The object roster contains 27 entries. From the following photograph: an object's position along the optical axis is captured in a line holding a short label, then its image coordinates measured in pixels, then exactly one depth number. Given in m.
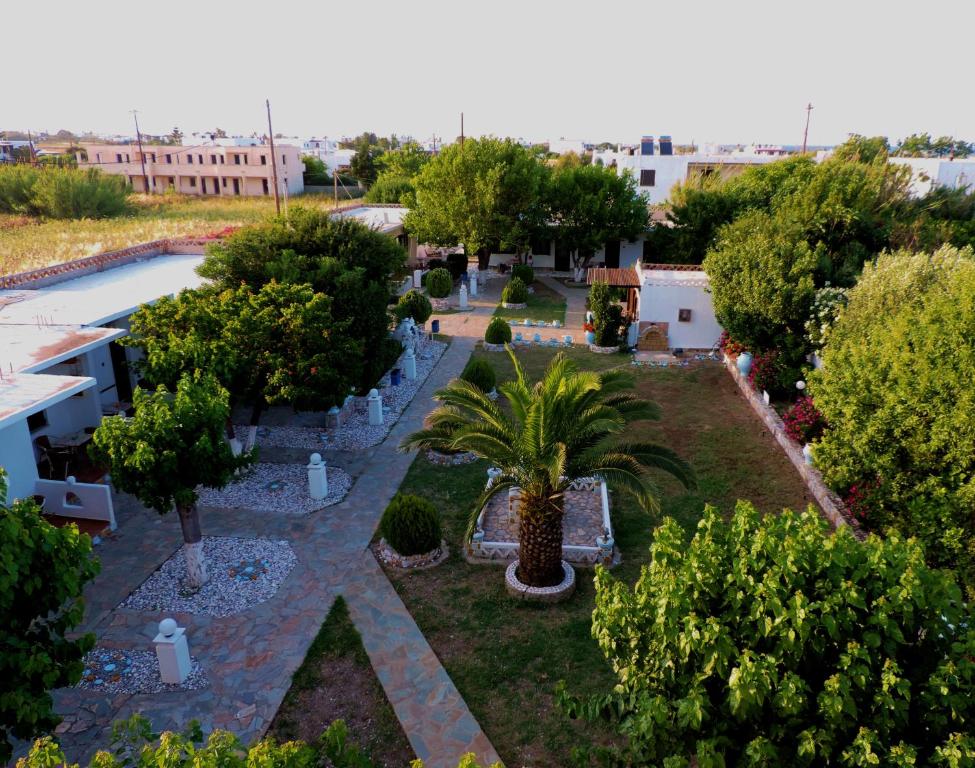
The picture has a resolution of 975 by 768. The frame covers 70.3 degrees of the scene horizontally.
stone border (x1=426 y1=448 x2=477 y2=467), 17.14
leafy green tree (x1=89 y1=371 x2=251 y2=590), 10.67
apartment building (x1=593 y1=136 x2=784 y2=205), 51.31
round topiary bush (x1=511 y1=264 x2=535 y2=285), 38.44
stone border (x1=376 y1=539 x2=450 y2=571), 12.85
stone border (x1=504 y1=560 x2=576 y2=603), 11.84
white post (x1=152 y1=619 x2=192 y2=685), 9.72
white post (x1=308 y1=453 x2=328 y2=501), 15.19
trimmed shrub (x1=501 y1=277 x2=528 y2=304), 34.44
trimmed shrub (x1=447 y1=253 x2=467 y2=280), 40.41
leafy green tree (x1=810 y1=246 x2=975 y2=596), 10.51
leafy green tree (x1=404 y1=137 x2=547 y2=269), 35.91
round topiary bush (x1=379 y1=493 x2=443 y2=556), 12.69
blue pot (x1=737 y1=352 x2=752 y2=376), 22.61
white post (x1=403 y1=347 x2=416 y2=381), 23.81
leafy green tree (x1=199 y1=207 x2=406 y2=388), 17.41
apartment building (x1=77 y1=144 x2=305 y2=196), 69.62
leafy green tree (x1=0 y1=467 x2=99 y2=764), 6.83
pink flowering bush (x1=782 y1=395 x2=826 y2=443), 17.34
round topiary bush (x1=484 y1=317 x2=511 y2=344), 27.12
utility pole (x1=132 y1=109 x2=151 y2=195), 70.44
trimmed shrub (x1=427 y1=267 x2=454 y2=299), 35.00
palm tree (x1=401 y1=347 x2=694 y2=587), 11.23
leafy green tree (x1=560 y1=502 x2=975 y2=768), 5.51
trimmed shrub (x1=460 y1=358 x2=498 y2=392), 20.48
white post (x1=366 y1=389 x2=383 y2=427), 19.36
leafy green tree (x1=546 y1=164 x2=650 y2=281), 36.97
